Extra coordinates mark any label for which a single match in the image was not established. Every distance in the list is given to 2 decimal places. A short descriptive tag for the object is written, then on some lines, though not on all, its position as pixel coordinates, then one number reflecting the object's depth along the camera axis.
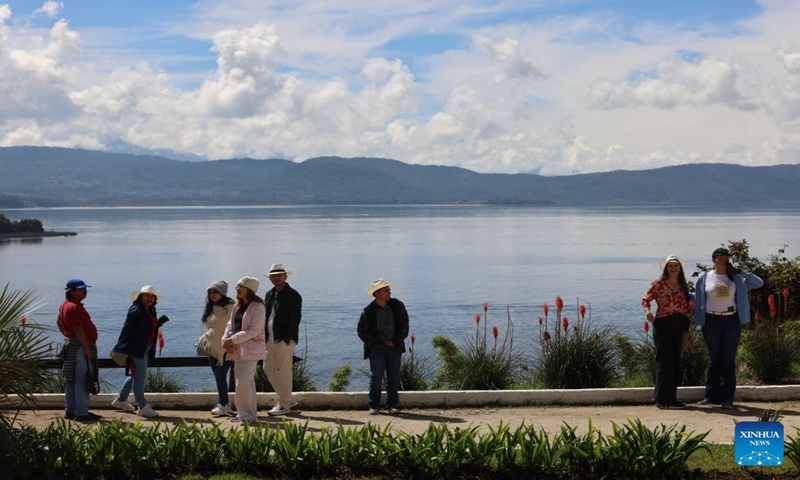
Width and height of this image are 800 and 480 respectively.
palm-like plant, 7.68
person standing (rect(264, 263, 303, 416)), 11.35
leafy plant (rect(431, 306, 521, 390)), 13.09
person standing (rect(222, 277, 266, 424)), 10.61
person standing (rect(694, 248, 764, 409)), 11.21
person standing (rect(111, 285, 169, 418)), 11.24
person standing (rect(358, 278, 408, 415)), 11.39
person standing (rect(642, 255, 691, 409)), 11.22
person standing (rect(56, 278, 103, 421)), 10.94
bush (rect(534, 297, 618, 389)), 12.88
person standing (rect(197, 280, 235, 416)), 11.21
